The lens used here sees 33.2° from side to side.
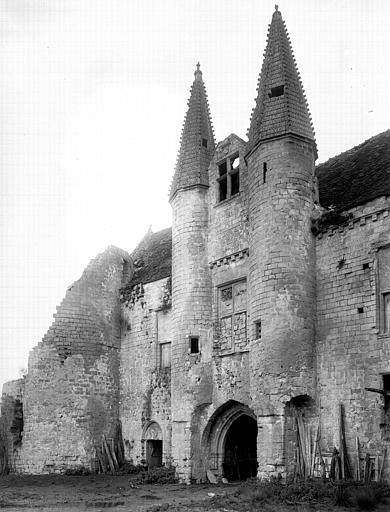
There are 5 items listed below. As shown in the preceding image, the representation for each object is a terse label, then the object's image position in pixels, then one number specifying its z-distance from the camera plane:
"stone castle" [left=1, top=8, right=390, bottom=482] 16.39
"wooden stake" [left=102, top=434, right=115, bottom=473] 23.74
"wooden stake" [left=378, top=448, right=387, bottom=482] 14.75
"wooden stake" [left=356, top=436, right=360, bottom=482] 15.23
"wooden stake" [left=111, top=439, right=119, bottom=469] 23.89
